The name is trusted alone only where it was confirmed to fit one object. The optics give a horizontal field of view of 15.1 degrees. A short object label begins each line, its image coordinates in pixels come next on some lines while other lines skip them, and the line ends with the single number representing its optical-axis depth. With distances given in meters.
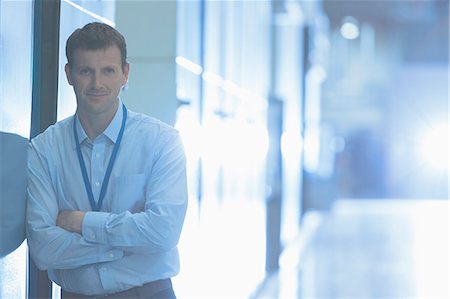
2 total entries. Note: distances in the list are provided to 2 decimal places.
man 5.24
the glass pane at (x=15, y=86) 5.15
